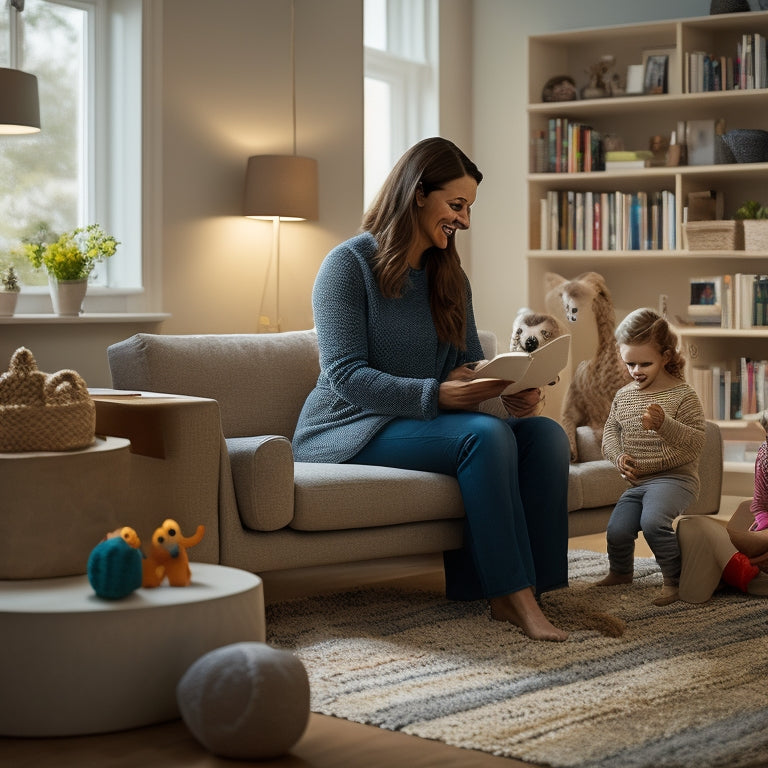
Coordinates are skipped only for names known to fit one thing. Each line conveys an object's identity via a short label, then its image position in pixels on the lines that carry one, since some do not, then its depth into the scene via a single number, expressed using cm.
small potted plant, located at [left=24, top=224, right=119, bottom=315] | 382
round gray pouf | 196
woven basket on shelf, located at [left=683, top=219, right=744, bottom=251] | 523
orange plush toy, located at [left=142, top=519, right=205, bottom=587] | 222
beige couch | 266
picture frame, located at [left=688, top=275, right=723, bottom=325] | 530
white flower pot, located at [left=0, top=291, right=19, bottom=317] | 372
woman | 287
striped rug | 207
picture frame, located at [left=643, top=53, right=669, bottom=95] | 546
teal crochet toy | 212
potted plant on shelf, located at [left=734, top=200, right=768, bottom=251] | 516
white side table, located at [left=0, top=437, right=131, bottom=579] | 229
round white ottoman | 207
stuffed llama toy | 429
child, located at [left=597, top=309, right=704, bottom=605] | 331
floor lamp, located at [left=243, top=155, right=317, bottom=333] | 458
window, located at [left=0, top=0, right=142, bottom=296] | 417
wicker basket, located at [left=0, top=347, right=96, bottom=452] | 236
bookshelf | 529
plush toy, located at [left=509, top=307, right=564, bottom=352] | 410
